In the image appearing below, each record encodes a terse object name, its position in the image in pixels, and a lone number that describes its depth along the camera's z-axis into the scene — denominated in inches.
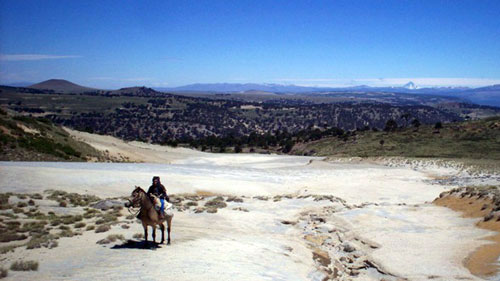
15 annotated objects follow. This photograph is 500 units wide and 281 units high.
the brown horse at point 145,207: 417.4
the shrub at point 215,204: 729.6
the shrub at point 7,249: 375.7
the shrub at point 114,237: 439.8
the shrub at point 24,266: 325.4
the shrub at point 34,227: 467.7
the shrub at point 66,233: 455.8
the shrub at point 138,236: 472.7
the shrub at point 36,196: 658.2
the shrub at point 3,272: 307.2
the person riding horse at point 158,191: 442.3
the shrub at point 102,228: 485.3
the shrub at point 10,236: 427.5
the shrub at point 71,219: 526.9
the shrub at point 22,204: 598.2
